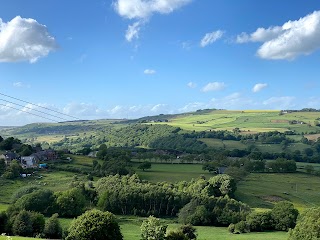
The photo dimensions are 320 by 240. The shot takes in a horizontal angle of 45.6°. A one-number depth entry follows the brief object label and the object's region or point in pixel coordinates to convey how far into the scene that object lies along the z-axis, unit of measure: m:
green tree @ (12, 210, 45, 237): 49.72
